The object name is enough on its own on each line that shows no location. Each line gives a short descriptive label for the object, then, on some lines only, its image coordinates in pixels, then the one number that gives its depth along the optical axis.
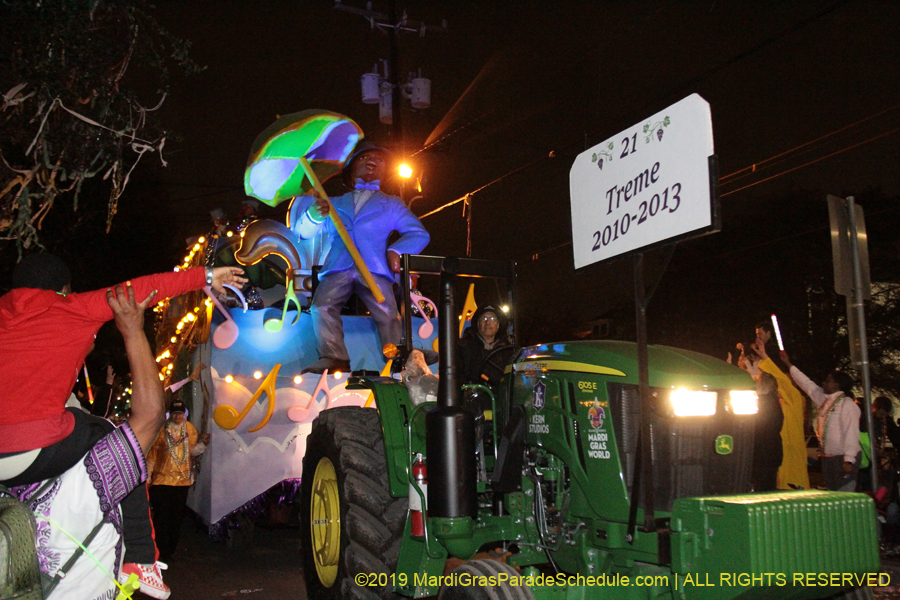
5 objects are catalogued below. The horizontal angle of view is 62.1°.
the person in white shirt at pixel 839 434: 7.04
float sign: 3.38
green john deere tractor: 3.19
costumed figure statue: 8.30
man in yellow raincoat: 7.20
